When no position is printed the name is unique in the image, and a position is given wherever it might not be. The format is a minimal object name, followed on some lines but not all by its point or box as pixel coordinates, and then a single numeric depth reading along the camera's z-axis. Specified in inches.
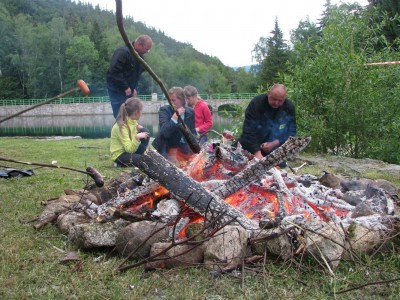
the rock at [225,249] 107.3
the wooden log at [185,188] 127.5
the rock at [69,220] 137.5
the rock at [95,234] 120.7
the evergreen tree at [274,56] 1685.5
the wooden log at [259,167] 143.2
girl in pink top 291.7
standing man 241.4
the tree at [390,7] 929.3
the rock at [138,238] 115.6
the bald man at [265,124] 208.8
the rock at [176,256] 107.9
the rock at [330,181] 175.3
